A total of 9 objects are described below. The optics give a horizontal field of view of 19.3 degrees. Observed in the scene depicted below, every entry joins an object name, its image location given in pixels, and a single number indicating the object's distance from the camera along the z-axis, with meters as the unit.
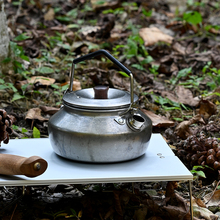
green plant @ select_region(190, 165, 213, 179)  3.11
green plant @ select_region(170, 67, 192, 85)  5.26
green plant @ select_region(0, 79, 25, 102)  4.33
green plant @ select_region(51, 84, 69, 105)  4.66
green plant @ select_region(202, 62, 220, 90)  5.16
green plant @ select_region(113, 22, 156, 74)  5.68
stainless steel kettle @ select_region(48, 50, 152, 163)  2.52
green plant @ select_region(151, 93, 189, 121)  4.60
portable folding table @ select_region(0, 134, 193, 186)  2.38
